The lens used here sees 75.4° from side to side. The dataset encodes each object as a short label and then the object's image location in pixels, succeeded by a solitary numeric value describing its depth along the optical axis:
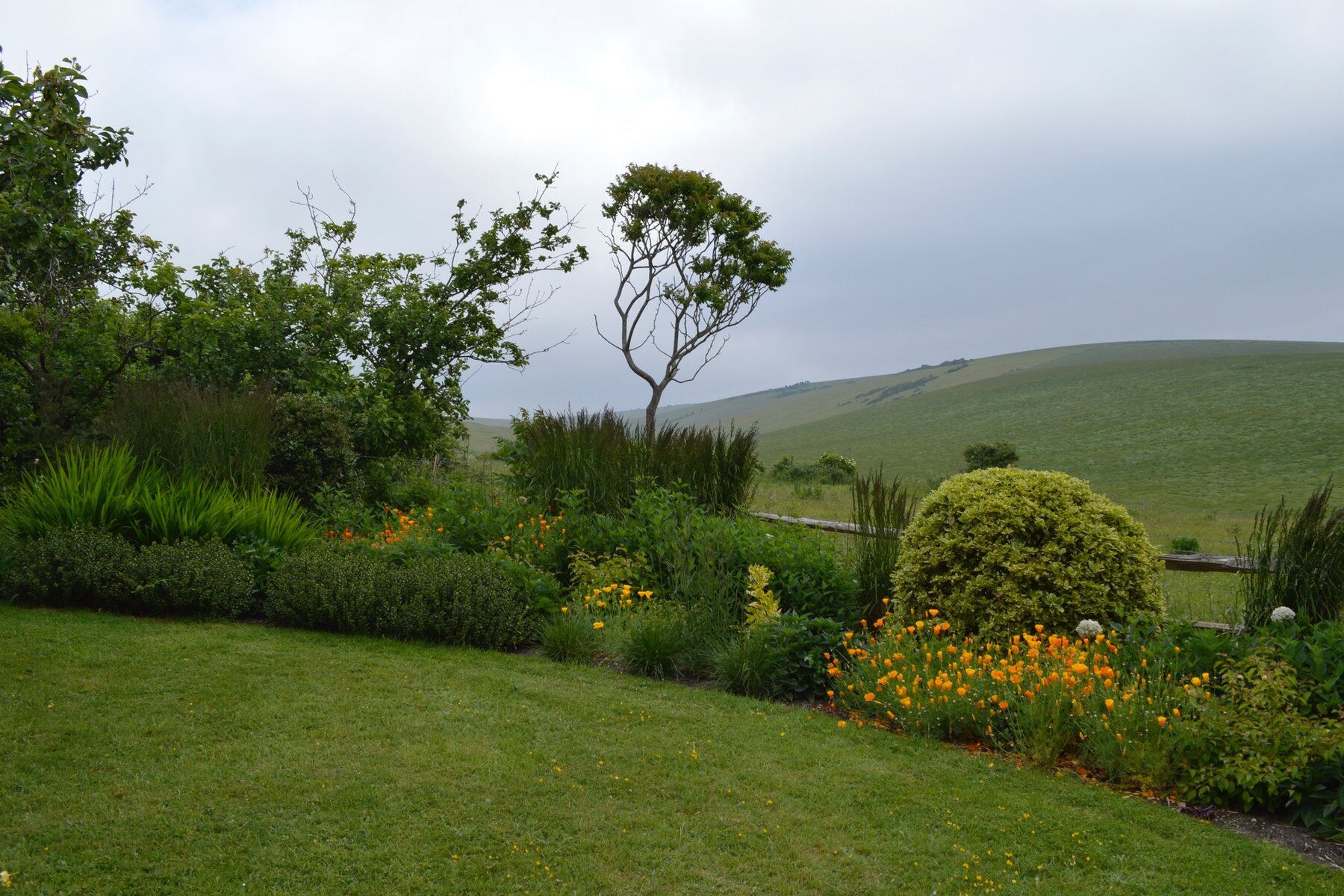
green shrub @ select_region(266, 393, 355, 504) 10.22
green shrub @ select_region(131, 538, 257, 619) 6.30
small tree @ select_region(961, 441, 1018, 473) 28.89
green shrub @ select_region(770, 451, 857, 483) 29.66
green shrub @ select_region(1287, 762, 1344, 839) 3.60
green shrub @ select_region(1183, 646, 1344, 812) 3.72
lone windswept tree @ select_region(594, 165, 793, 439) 20.64
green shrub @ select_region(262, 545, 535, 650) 6.11
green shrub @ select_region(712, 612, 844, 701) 5.45
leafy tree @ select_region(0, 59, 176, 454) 5.34
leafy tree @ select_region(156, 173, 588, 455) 12.25
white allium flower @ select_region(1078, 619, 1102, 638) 5.00
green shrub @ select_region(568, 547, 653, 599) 6.81
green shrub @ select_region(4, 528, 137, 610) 6.36
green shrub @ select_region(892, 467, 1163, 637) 5.72
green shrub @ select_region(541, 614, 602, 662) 5.94
